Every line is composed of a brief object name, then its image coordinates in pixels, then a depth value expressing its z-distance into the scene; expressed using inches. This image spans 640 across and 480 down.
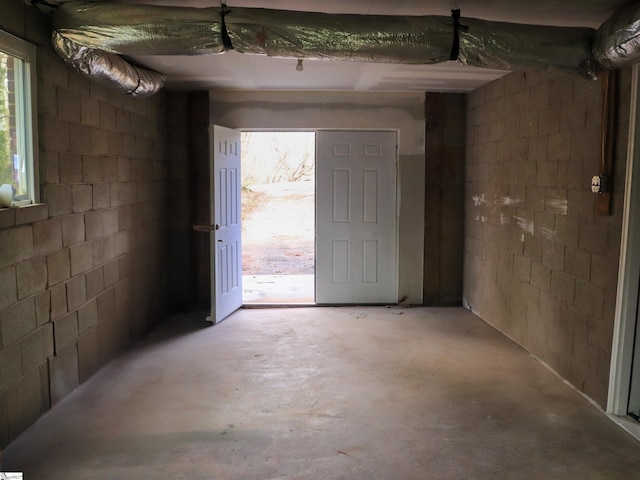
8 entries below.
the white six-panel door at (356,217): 253.9
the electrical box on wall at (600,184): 140.4
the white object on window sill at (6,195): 119.6
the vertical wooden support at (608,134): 139.0
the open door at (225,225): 219.0
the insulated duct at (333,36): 121.0
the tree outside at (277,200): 434.6
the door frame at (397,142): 249.0
